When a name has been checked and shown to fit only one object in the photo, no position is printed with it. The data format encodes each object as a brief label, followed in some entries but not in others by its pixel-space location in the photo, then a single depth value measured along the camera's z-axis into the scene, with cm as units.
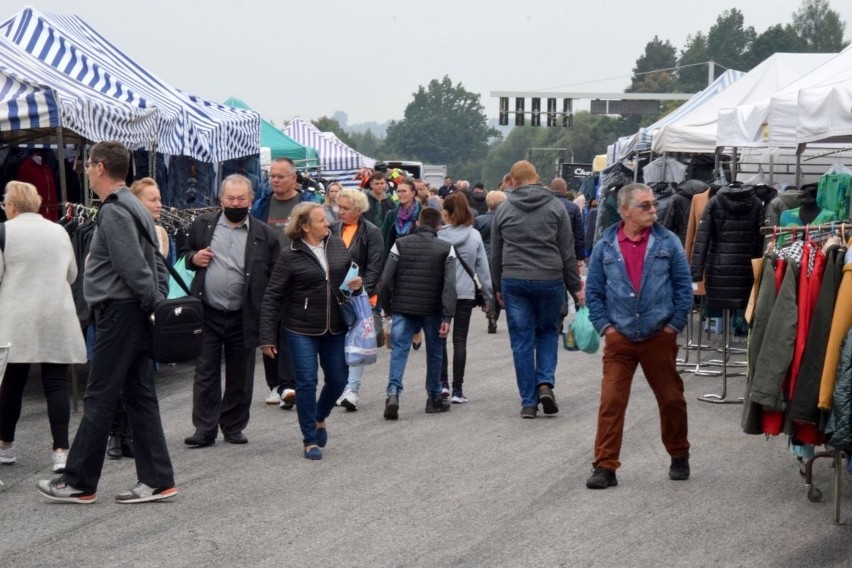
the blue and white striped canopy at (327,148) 5115
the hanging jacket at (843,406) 1025
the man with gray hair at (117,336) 1115
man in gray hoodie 1612
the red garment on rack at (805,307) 1113
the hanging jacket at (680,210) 2234
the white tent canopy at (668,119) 3008
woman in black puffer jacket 1375
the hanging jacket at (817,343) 1086
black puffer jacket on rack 1759
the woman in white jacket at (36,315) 1294
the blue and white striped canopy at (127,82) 2246
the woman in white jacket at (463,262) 1772
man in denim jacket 1225
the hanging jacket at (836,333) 1051
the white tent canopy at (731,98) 2608
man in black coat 1438
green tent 4115
